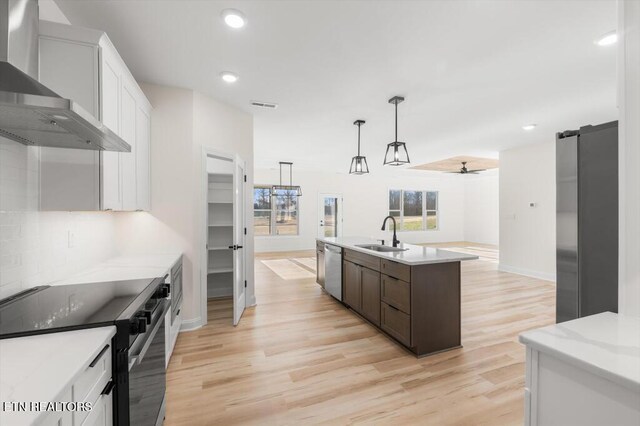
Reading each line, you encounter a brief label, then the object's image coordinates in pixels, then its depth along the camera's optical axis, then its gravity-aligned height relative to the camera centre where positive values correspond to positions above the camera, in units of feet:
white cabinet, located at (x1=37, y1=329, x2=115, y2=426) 2.62 -1.95
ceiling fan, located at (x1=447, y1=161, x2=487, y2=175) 25.29 +4.33
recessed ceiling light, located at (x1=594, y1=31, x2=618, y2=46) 7.46 +4.72
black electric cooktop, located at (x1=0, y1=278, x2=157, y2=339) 3.82 -1.51
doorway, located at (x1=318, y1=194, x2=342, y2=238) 32.99 -0.28
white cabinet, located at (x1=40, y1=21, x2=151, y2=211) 5.80 +2.50
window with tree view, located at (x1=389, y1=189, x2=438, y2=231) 36.99 +0.64
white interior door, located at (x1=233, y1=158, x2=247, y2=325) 11.14 -1.20
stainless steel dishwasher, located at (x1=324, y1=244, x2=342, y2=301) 13.57 -2.82
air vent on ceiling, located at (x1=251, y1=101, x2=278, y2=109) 12.22 +4.77
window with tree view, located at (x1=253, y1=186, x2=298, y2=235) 30.86 +0.27
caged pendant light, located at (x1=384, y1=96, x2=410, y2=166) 11.37 +2.55
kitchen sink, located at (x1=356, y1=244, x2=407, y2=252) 12.06 -1.47
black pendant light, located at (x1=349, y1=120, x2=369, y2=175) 13.82 +2.28
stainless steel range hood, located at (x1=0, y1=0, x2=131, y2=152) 3.86 +1.45
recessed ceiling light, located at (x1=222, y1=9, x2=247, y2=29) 6.66 +4.72
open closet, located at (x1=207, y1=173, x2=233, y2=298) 15.11 -0.95
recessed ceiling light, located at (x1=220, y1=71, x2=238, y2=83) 9.67 +4.75
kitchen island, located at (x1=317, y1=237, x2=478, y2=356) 8.75 -2.72
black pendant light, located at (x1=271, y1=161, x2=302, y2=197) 28.35 +2.63
